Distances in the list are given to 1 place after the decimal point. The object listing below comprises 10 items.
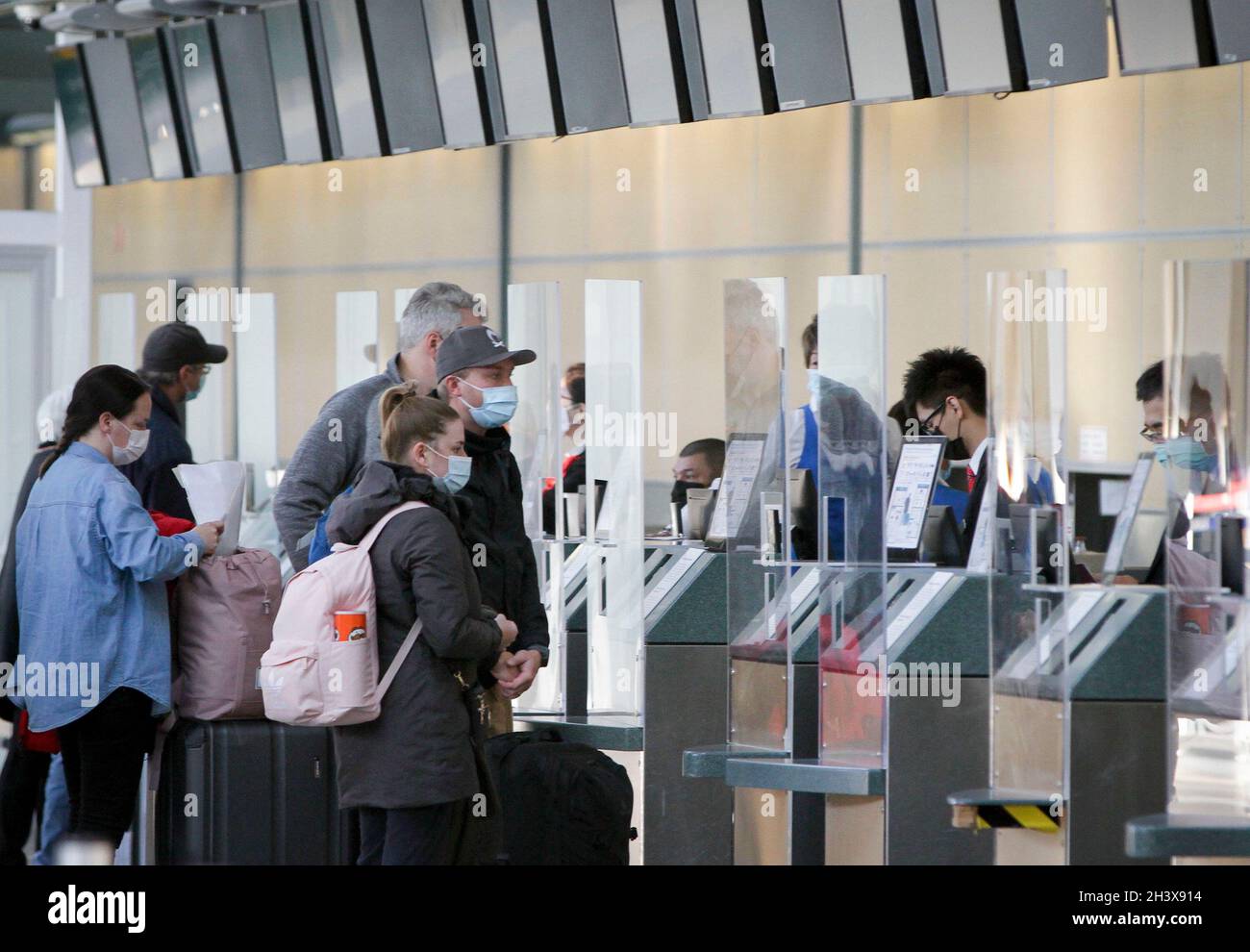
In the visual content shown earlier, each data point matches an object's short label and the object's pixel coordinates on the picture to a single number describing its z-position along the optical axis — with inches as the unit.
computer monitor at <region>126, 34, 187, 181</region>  507.2
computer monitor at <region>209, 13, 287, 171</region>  479.2
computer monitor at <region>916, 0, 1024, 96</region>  347.6
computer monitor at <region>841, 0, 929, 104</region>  362.0
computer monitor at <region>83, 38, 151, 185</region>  513.3
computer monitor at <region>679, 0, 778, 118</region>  383.2
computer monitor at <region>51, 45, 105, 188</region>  523.2
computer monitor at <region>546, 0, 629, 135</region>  406.6
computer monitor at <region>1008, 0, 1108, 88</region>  344.5
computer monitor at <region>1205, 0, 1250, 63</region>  324.5
